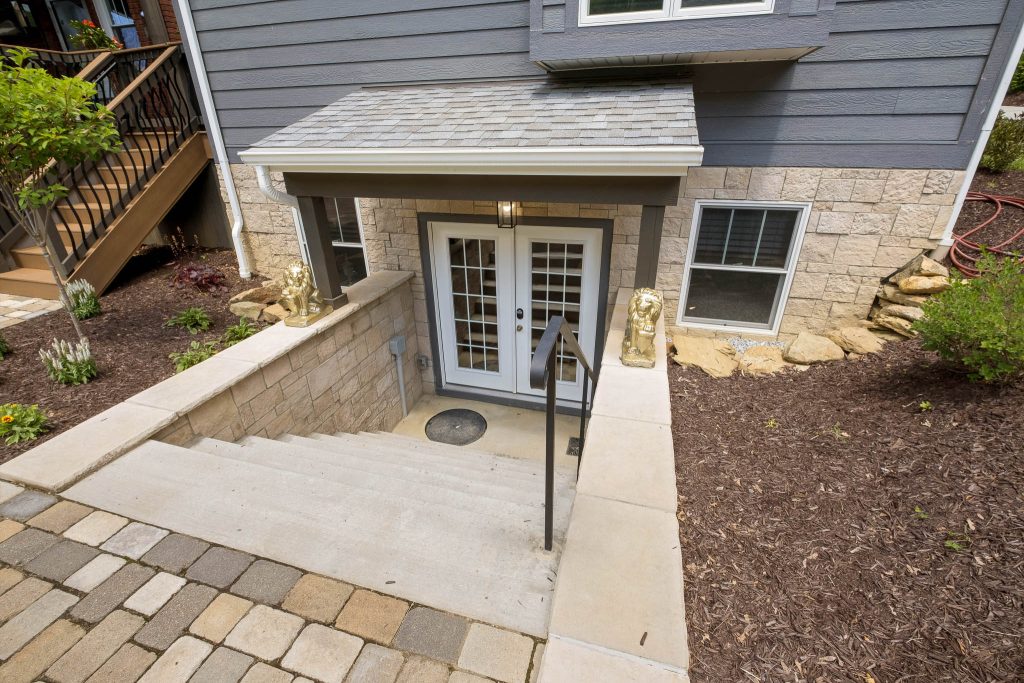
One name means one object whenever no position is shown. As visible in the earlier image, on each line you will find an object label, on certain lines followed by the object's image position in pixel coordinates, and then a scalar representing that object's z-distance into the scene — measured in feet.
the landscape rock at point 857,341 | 12.28
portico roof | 9.17
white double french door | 15.06
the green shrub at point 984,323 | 7.52
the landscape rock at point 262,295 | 16.52
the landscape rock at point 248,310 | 15.96
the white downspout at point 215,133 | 15.57
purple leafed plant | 17.56
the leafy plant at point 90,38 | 22.82
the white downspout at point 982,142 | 10.09
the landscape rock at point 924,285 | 11.67
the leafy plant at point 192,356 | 12.21
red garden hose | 12.26
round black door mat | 15.97
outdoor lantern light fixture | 14.23
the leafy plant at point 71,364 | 11.03
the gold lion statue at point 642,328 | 10.12
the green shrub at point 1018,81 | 24.42
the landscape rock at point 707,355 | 13.05
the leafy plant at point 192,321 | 14.76
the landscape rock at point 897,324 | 12.08
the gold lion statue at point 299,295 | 12.54
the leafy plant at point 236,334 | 14.14
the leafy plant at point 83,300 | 14.75
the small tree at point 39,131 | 9.92
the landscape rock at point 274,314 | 15.75
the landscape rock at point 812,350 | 12.73
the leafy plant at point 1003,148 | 17.01
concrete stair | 5.38
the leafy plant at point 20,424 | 8.80
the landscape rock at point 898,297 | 12.08
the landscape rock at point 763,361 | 12.88
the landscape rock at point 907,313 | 11.97
